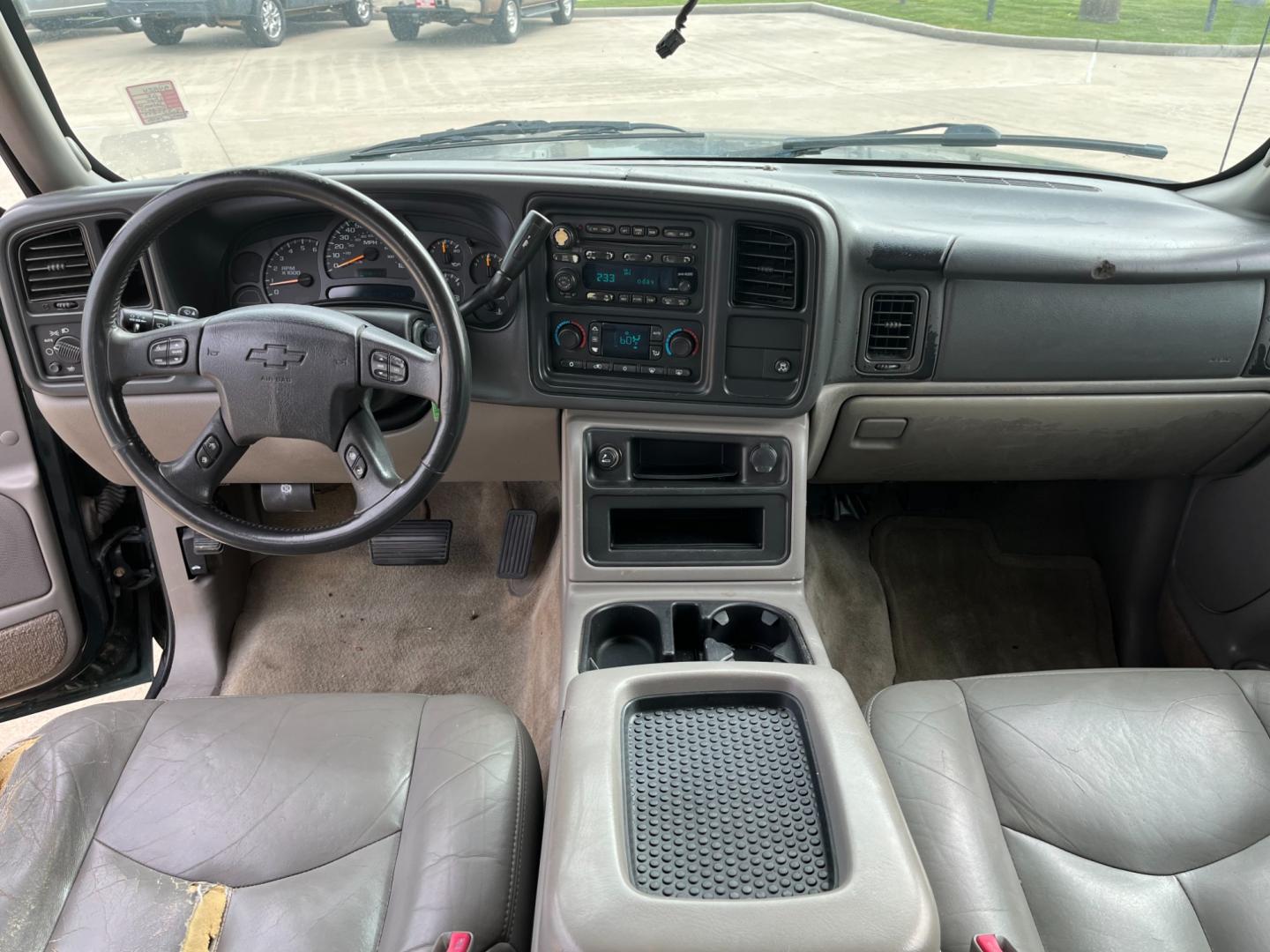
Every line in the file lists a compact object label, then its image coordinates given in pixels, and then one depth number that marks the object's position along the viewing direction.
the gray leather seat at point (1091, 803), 1.15
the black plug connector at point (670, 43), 1.69
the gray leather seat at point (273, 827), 1.14
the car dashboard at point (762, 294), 1.58
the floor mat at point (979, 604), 2.37
